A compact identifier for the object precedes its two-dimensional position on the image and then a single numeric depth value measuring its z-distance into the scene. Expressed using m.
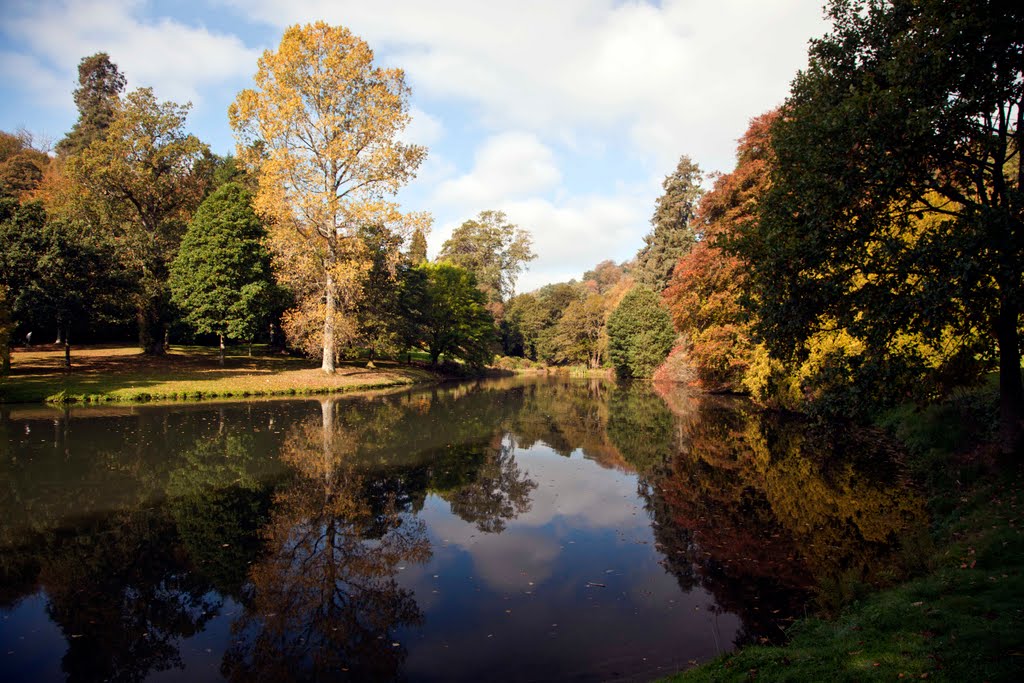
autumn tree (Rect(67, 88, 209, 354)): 39.69
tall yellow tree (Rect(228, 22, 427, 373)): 32.94
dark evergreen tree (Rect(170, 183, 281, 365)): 37.75
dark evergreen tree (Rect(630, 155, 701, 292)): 66.12
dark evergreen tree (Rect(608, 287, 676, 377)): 55.34
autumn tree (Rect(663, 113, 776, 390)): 24.38
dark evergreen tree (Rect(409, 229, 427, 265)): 77.81
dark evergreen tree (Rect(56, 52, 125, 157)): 63.22
